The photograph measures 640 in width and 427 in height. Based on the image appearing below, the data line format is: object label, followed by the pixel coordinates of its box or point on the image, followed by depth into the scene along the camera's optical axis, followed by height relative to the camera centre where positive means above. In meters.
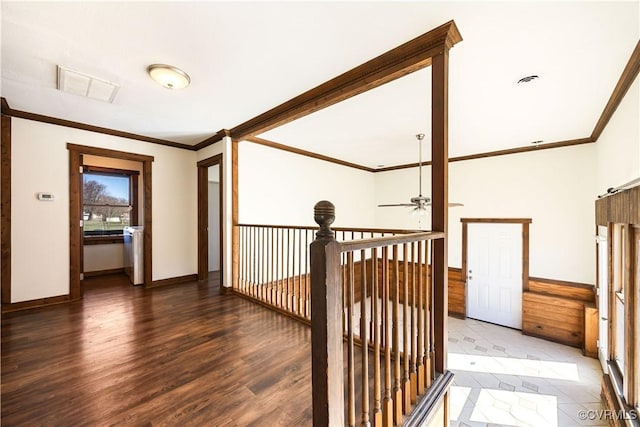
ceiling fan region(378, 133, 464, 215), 3.58 +0.14
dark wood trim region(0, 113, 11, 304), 3.07 +0.11
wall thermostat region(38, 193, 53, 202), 3.32 +0.24
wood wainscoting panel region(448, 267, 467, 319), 5.44 -1.70
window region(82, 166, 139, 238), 5.36 +0.30
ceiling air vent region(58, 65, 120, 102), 2.28 +1.23
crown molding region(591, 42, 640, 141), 2.04 +1.19
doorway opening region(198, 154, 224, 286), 4.21 -0.01
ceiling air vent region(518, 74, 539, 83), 2.32 +1.23
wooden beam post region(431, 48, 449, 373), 1.77 +0.11
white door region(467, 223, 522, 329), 4.91 -1.18
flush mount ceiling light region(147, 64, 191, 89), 2.15 +1.19
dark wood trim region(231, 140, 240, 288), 3.90 -0.08
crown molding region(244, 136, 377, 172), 4.35 +1.21
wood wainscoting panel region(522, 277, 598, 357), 3.94 -1.64
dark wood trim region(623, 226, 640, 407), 2.03 -0.80
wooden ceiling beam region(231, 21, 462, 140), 1.77 +1.16
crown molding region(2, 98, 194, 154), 3.13 +1.22
